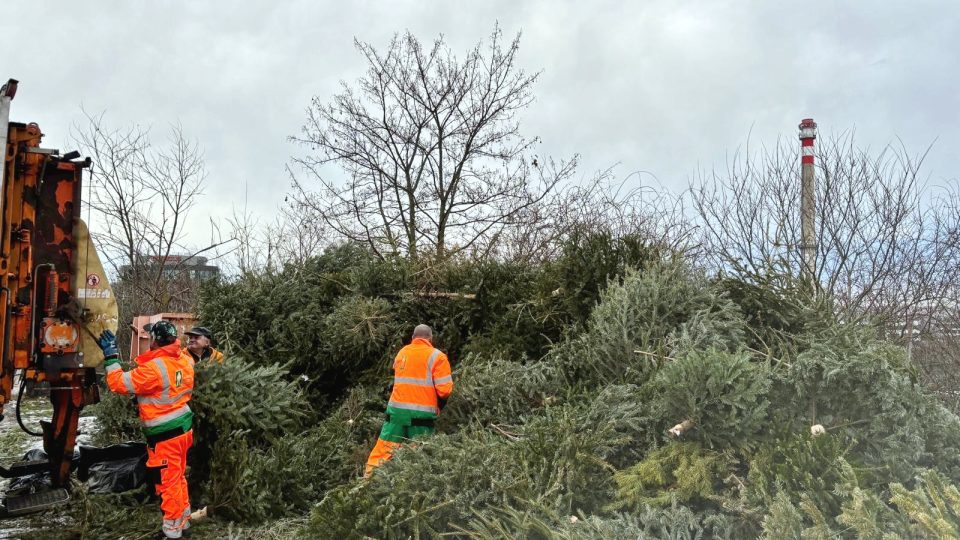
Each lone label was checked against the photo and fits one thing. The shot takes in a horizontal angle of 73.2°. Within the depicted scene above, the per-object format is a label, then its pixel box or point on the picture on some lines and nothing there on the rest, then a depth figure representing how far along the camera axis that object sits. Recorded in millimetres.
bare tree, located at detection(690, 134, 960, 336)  8758
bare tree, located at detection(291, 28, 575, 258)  15250
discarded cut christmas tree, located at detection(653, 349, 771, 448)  3857
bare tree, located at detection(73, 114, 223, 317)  15336
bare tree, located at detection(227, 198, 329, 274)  16094
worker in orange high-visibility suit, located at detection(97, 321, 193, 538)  5125
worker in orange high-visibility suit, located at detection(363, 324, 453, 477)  5973
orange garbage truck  4785
